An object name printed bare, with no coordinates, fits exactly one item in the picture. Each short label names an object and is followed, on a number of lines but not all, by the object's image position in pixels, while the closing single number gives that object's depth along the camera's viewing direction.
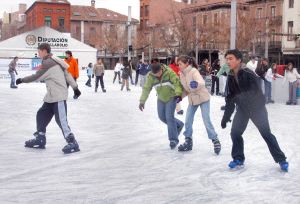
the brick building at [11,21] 85.73
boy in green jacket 6.93
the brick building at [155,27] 52.40
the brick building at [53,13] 78.00
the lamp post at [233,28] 15.25
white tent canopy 38.25
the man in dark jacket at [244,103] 5.50
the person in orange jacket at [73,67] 14.65
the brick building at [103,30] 66.69
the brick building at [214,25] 42.00
